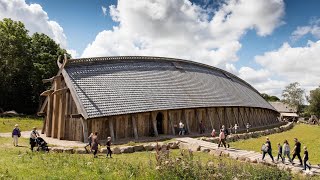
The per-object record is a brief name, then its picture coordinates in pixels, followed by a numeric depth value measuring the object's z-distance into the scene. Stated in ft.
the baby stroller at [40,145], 48.40
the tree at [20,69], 126.77
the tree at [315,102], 224.02
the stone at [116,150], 50.55
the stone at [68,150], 48.36
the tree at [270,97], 382.17
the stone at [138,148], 52.30
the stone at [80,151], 49.11
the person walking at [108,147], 46.21
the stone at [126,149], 51.02
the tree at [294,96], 259.63
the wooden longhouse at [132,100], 63.72
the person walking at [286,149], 47.10
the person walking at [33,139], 48.74
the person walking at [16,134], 53.40
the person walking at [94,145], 45.58
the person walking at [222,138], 56.38
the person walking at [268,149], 46.96
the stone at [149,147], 53.52
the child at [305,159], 41.73
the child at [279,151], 47.32
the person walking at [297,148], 46.21
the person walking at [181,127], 72.94
